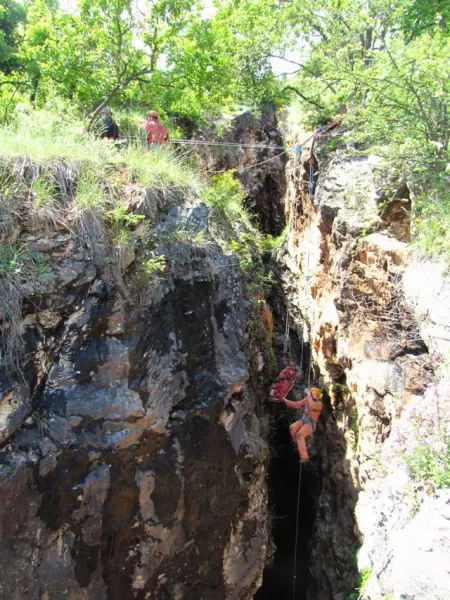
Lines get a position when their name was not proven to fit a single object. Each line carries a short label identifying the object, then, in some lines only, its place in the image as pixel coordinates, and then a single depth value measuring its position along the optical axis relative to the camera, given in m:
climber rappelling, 7.02
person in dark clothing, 7.03
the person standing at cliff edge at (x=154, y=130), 7.18
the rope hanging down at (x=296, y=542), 8.35
